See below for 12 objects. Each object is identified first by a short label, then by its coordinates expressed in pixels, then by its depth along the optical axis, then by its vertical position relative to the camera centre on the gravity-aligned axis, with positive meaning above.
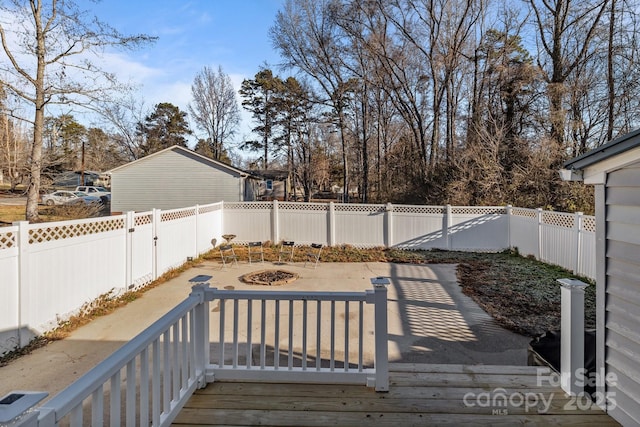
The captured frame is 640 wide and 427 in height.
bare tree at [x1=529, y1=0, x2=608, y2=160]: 11.13 +6.21
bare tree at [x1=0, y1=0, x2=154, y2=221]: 9.30 +4.45
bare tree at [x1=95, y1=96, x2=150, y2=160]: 25.27 +6.04
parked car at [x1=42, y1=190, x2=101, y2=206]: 18.96 +0.67
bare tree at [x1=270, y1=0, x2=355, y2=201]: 16.59 +8.74
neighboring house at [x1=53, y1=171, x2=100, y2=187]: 28.58 +2.83
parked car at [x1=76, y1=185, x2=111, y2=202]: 21.70 +1.17
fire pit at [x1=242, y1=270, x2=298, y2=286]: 6.36 -1.40
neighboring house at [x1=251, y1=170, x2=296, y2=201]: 24.07 +2.05
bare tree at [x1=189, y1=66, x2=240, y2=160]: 25.66 +8.24
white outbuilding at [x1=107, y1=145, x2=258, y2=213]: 16.22 +1.38
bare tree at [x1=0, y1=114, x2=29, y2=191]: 9.65 +1.45
